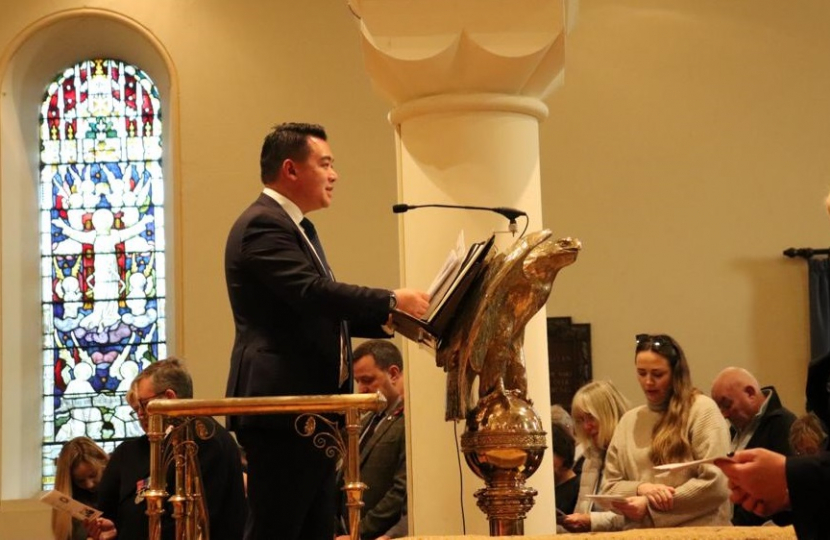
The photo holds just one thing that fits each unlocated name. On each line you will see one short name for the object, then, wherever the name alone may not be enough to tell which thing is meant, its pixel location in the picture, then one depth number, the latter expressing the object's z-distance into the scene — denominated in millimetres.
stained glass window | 16359
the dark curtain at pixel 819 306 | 15210
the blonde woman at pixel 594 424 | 9139
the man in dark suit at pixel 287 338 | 6326
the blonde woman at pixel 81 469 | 10895
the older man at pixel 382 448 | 8193
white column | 7311
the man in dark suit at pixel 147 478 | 7429
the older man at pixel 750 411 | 9289
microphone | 6340
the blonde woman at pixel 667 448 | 7977
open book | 5986
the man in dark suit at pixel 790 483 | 3982
